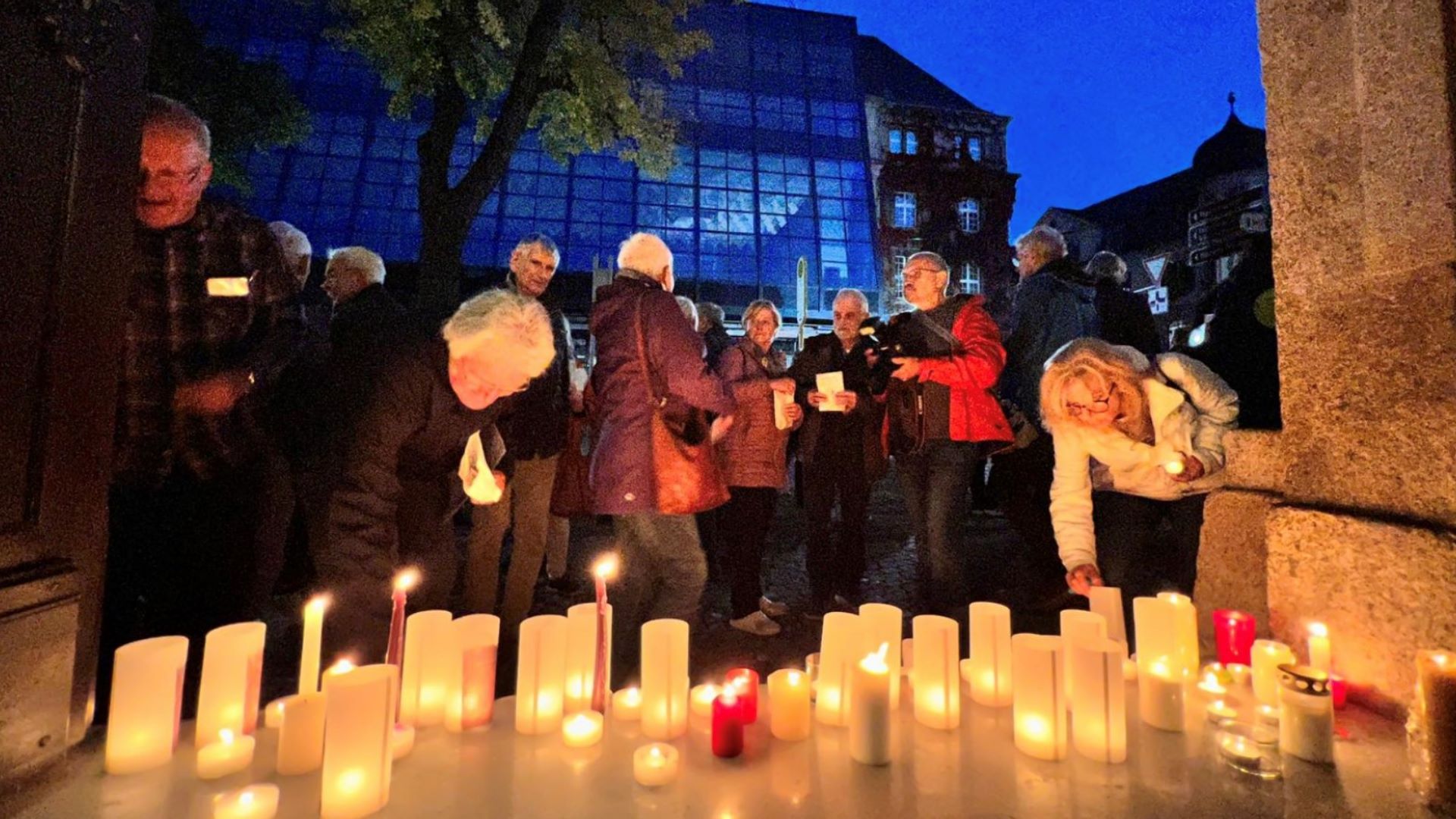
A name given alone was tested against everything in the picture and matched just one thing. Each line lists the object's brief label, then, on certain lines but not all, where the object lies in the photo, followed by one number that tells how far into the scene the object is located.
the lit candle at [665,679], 1.75
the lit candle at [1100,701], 1.59
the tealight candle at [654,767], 1.52
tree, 7.90
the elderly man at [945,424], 3.55
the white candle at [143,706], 1.52
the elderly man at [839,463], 4.09
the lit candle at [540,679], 1.75
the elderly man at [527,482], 3.54
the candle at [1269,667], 1.89
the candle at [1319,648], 1.90
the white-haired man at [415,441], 2.04
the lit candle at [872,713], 1.59
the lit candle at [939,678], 1.78
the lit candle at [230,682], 1.64
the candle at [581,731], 1.70
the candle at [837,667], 1.83
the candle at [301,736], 1.54
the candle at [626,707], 1.86
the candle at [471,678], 1.76
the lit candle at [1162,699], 1.79
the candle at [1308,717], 1.63
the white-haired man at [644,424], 2.67
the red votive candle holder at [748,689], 1.77
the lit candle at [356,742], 1.34
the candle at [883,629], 1.87
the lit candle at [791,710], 1.74
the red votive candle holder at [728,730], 1.65
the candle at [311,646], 1.64
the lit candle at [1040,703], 1.62
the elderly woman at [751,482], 3.86
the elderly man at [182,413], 2.11
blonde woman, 2.65
